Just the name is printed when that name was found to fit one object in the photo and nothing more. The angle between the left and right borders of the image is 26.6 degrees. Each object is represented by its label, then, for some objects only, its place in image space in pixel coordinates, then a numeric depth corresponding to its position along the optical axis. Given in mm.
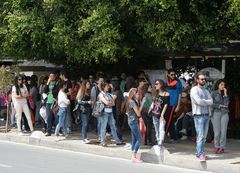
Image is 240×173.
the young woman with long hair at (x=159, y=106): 11922
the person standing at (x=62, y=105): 14602
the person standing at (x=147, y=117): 13359
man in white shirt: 10727
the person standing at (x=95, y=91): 13773
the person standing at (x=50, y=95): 15242
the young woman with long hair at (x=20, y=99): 15680
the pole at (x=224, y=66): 14920
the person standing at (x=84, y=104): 13961
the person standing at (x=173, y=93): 13031
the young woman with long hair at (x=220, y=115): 11766
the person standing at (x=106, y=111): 12977
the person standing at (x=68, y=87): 14984
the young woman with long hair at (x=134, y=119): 11516
